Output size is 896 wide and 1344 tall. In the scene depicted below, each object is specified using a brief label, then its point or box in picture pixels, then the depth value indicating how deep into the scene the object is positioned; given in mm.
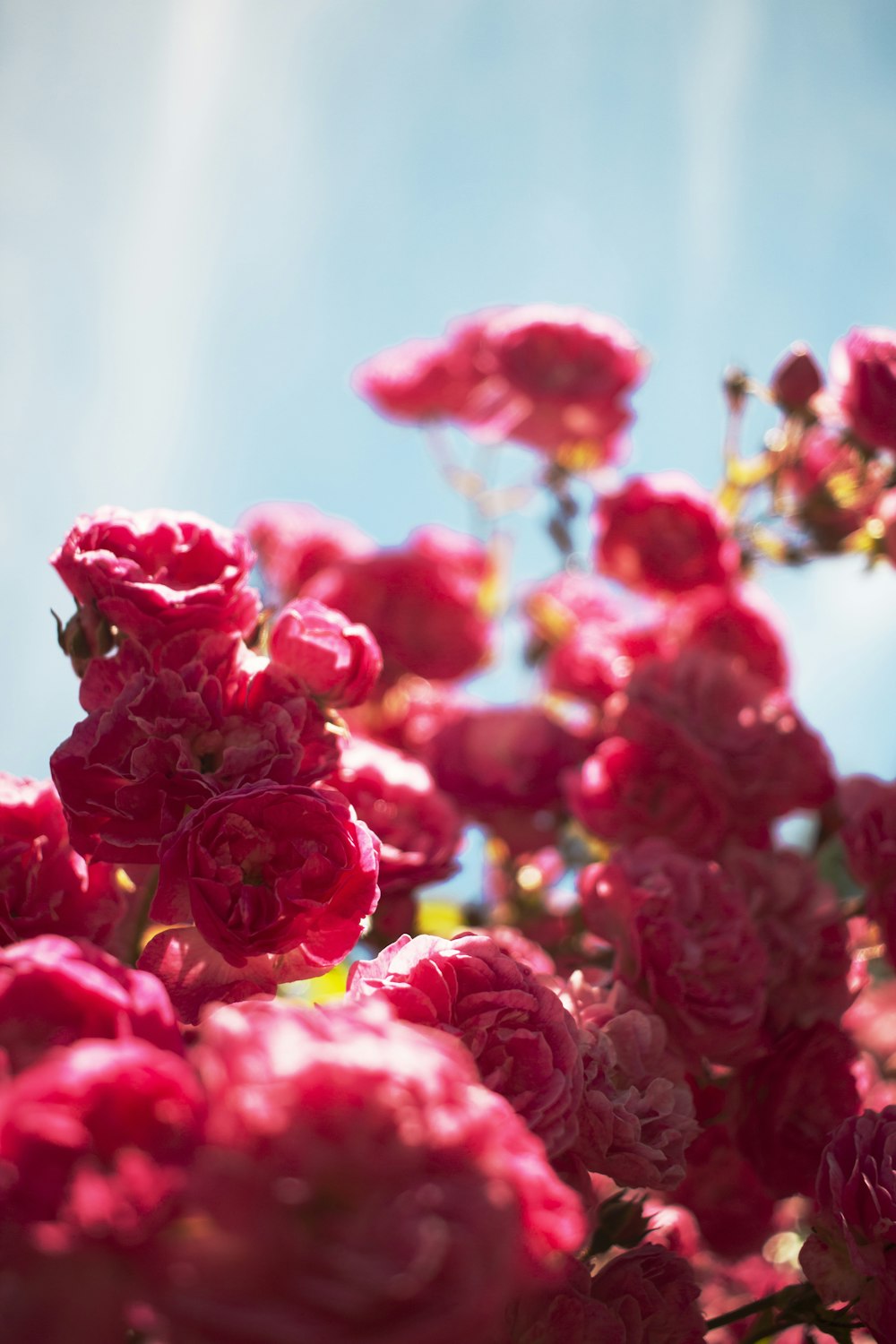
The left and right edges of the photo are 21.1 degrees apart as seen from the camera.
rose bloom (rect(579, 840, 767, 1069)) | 520
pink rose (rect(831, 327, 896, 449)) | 617
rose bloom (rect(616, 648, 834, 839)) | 608
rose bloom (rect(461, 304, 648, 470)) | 749
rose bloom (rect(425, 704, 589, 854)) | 687
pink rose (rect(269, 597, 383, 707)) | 482
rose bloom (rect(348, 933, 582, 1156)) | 444
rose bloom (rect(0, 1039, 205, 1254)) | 385
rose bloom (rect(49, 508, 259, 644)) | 475
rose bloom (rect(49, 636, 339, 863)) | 461
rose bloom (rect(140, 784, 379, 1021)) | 450
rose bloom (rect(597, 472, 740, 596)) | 672
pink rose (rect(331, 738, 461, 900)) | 547
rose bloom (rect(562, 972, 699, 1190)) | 460
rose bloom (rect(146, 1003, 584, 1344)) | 346
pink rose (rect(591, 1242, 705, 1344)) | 468
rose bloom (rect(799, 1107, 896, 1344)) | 474
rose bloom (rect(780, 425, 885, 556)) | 675
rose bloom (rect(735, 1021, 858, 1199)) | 530
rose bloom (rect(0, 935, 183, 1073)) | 403
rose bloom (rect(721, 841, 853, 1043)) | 551
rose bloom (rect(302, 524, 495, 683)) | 762
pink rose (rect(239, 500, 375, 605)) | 854
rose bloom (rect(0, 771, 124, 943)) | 473
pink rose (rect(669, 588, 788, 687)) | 677
